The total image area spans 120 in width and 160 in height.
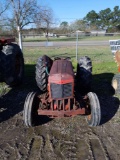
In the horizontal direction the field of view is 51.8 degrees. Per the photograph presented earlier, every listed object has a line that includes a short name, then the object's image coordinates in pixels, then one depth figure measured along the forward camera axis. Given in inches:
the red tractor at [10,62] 127.1
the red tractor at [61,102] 92.1
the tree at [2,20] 239.2
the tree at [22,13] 232.9
